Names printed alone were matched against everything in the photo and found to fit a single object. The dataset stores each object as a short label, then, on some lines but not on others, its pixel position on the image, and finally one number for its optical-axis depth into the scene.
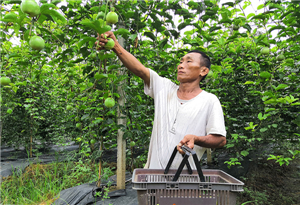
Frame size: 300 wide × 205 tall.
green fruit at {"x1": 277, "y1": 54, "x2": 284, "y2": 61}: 2.01
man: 1.26
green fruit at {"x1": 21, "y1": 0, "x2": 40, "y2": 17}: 0.81
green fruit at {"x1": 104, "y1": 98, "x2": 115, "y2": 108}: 1.36
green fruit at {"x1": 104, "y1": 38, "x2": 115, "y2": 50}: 1.09
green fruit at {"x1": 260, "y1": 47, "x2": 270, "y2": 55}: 1.90
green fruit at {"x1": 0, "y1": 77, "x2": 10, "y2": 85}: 1.35
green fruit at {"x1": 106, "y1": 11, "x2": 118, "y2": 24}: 1.13
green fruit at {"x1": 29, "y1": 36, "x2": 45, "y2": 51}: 0.93
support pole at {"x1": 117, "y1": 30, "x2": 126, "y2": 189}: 2.09
